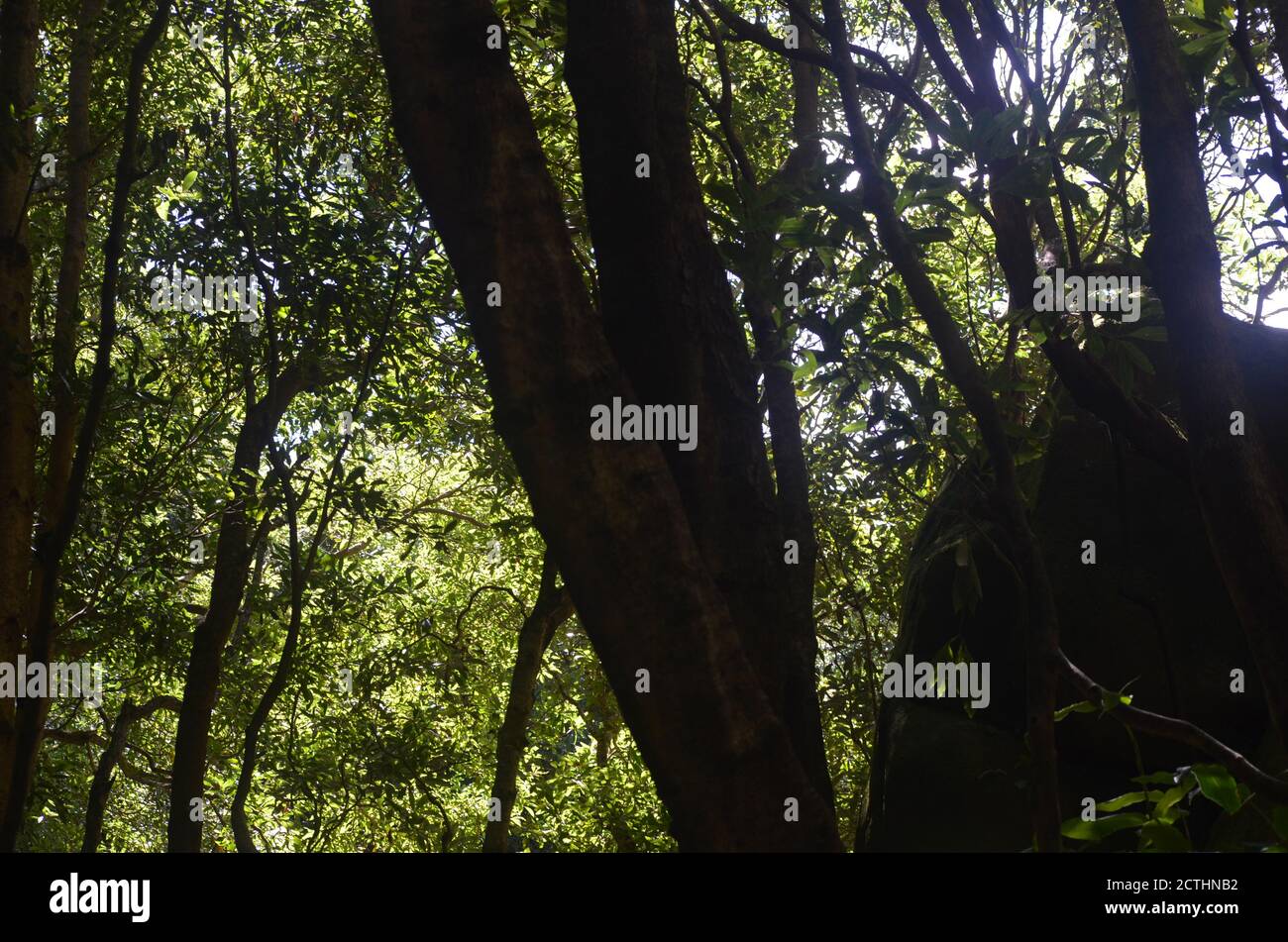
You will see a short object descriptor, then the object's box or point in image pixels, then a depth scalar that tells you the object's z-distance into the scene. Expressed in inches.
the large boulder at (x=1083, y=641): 183.3
